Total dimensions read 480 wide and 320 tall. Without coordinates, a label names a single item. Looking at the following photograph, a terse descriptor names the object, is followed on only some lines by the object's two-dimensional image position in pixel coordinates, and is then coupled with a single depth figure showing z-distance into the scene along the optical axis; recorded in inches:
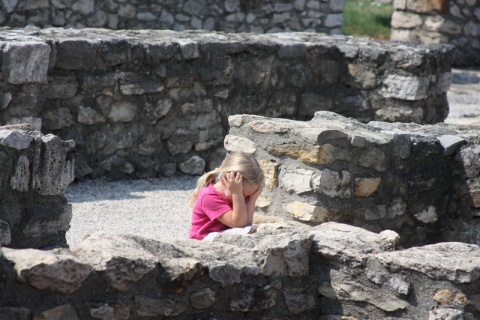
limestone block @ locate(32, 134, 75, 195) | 344.5
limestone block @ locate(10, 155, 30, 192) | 337.7
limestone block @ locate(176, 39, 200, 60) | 577.0
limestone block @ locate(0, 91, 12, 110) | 492.7
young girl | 370.3
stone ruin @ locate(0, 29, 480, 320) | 264.5
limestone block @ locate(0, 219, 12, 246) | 339.9
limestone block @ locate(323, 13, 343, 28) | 1080.2
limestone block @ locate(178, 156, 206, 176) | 603.8
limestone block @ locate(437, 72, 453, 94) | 697.6
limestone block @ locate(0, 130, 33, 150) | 333.4
